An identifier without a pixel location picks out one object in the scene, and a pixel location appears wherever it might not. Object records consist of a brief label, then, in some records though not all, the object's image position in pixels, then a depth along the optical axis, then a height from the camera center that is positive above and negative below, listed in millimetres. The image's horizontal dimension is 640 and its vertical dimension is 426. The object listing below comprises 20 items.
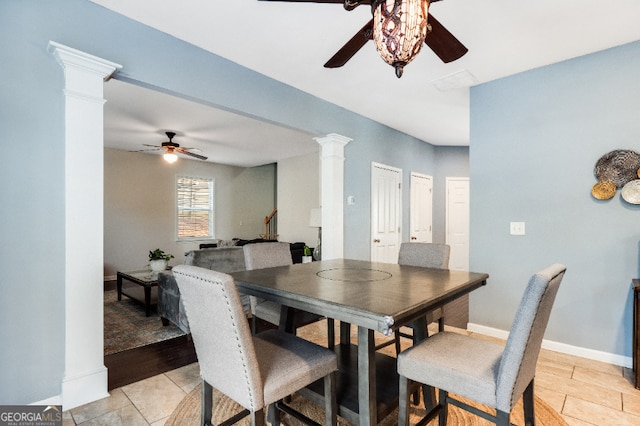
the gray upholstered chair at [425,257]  2387 -355
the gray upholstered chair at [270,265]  2262 -423
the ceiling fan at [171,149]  5254 +1037
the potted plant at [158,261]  4438 -673
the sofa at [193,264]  3279 -704
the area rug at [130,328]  3076 -1240
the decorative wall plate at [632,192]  2535 +169
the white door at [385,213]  4609 -3
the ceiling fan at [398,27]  1324 +787
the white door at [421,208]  5543 +87
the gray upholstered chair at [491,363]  1228 -646
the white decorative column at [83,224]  2008 -79
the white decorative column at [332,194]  3961 +230
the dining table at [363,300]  1346 -396
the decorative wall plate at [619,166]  2582 +381
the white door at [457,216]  6098 -57
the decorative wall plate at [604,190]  2660 +195
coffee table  3928 -982
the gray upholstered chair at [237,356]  1245 -658
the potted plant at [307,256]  5281 -706
